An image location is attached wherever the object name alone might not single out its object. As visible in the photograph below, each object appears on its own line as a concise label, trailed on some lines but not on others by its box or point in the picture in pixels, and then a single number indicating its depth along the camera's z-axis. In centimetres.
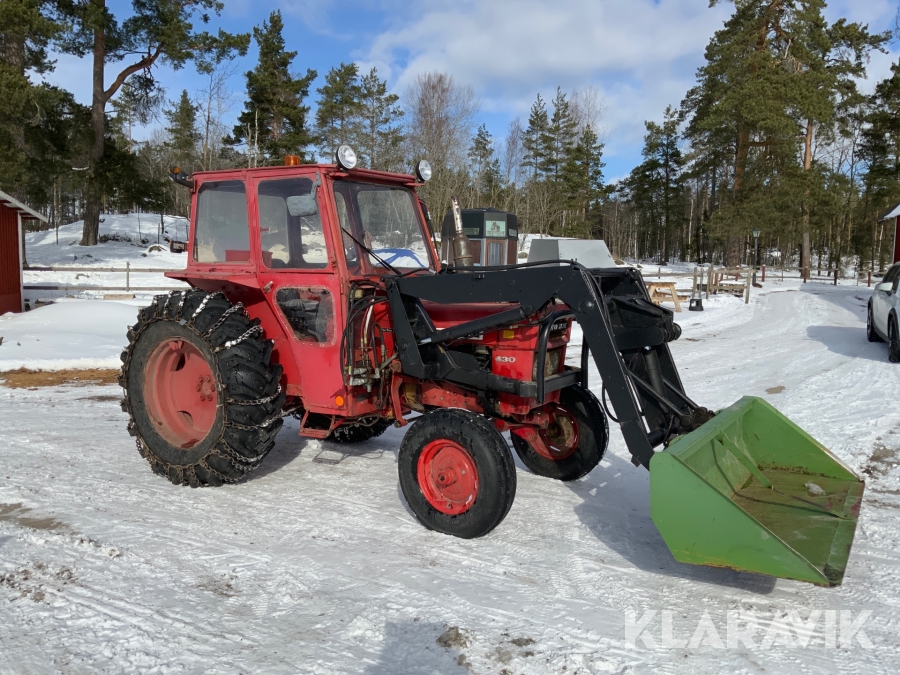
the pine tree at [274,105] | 3362
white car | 1035
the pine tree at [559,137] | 4956
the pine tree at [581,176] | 4719
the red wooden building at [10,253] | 1705
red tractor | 397
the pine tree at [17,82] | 1908
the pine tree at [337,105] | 3825
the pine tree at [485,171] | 4091
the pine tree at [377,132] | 3384
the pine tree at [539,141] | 4959
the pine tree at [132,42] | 2534
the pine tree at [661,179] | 5506
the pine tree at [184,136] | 4325
